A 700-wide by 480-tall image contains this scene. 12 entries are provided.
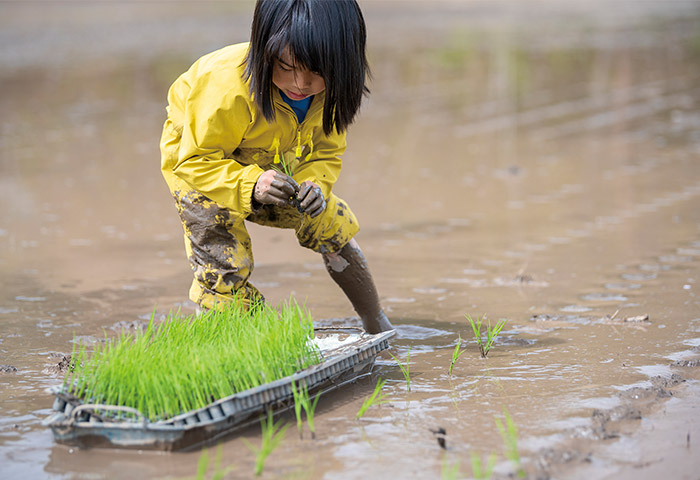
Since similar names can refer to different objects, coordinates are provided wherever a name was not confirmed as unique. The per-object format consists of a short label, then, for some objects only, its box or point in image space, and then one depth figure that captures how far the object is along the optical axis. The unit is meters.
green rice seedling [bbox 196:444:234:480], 4.99
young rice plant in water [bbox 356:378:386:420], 5.90
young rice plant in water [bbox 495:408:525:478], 5.15
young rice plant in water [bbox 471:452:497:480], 4.92
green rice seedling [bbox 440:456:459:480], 4.96
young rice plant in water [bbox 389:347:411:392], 6.57
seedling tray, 5.43
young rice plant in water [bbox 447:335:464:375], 6.86
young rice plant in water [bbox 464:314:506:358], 7.21
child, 6.39
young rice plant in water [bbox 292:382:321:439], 5.66
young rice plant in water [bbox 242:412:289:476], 5.20
